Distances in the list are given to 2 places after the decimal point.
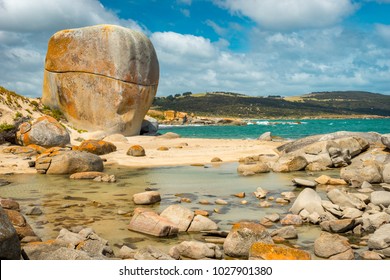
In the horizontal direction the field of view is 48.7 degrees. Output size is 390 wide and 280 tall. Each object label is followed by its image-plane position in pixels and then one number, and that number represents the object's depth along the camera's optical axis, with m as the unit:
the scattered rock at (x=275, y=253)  6.79
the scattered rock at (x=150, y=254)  6.91
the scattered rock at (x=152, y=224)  8.98
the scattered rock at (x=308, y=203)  10.62
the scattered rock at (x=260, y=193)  12.96
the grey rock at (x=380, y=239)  7.65
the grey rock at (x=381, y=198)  11.31
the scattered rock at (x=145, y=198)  12.00
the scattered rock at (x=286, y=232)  8.74
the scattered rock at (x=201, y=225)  9.36
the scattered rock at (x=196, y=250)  7.47
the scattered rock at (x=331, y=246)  7.56
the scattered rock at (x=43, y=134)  24.72
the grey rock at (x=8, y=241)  6.36
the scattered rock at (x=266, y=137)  36.59
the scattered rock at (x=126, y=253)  7.38
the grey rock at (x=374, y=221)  9.21
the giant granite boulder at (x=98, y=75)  32.59
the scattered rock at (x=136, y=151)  24.06
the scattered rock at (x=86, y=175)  16.30
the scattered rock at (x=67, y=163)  17.67
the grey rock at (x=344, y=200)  11.09
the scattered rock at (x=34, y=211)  10.73
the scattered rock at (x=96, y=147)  23.23
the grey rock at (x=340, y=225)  9.17
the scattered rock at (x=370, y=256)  7.37
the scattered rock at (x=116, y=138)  30.52
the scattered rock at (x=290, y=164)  19.02
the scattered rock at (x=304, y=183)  14.79
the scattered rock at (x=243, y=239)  7.73
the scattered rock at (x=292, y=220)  9.89
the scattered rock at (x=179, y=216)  9.44
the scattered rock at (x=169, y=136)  36.08
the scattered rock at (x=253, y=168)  18.34
